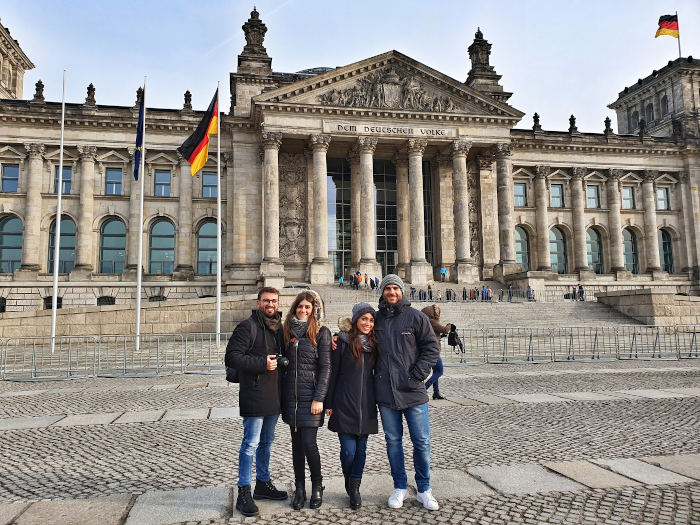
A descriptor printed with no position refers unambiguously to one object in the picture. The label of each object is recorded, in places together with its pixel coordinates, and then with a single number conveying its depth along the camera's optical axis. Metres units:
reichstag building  39.06
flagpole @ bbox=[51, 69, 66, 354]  23.27
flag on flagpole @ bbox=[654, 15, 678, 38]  47.00
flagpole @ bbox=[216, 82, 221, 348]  24.01
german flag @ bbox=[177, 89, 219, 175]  23.56
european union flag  25.02
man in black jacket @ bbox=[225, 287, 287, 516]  5.16
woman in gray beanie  5.29
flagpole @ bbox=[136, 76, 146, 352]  23.76
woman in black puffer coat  5.27
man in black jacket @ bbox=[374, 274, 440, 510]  5.29
